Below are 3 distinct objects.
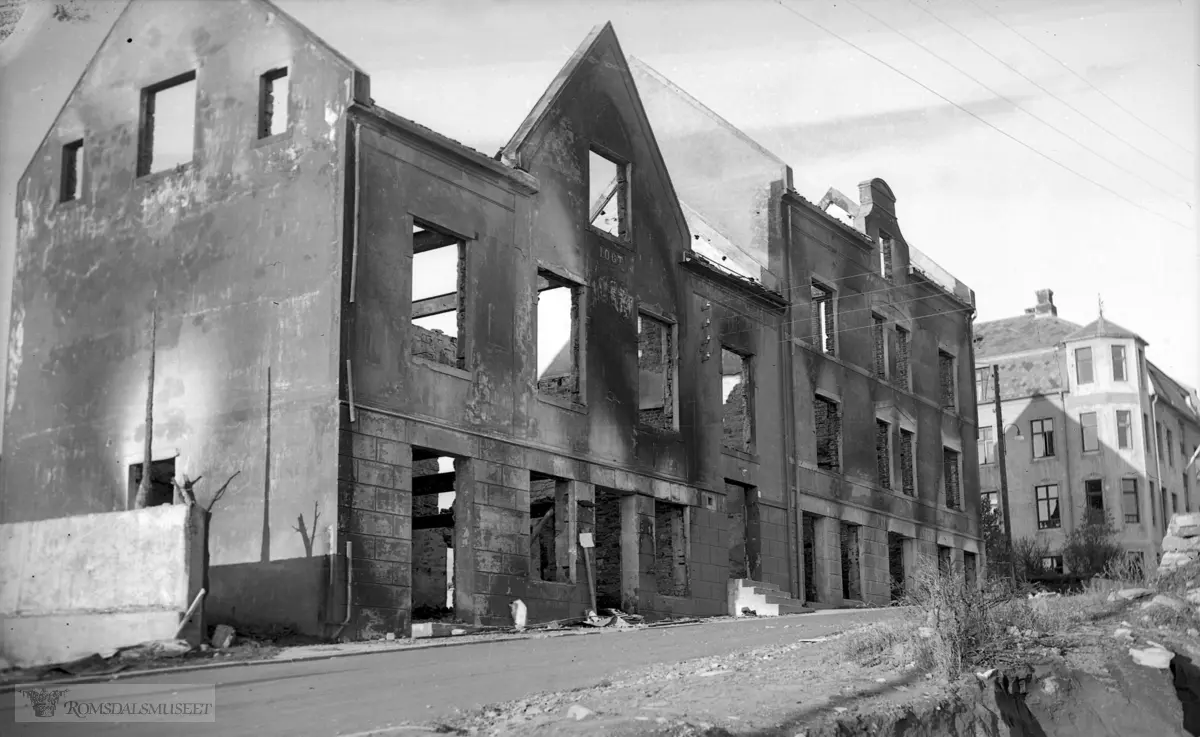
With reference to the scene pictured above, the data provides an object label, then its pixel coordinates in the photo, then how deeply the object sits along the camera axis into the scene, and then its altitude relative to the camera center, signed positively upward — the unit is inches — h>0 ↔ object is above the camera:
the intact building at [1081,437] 2236.7 +246.1
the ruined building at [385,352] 834.2 +170.9
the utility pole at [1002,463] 1632.6 +146.8
